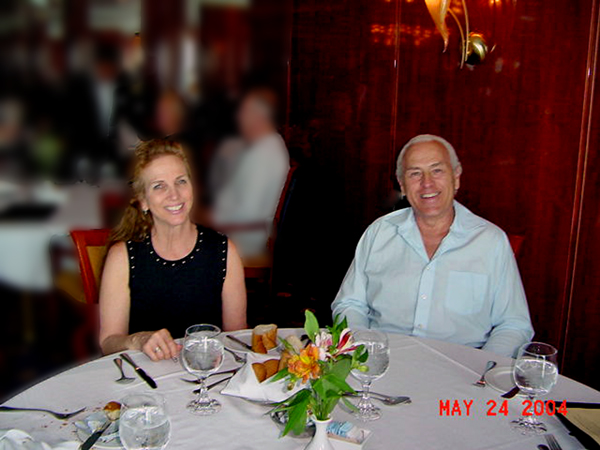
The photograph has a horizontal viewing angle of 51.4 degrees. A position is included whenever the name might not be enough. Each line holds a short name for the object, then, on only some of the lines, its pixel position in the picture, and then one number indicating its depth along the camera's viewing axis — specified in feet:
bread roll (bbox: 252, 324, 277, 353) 4.80
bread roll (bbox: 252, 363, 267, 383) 4.14
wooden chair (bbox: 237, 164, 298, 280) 10.06
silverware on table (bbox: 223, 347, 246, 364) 4.69
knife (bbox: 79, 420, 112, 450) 3.42
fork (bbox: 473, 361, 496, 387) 4.39
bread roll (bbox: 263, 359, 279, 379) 4.20
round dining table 3.63
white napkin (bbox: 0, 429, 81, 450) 3.33
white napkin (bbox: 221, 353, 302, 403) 4.02
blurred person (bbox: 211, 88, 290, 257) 10.91
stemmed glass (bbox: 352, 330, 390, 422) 3.90
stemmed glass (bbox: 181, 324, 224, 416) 4.04
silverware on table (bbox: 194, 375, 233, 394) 4.22
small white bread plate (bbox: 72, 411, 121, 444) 3.53
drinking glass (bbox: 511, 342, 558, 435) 3.90
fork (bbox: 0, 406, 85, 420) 3.81
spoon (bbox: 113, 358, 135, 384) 4.33
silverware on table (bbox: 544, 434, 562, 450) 3.57
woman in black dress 5.97
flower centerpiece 3.19
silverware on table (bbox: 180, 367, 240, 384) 4.36
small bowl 3.61
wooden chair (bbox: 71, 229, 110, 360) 6.84
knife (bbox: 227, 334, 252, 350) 4.95
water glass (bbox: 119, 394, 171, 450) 3.26
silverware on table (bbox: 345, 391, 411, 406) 4.08
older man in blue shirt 6.13
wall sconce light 9.33
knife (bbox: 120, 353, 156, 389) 4.31
